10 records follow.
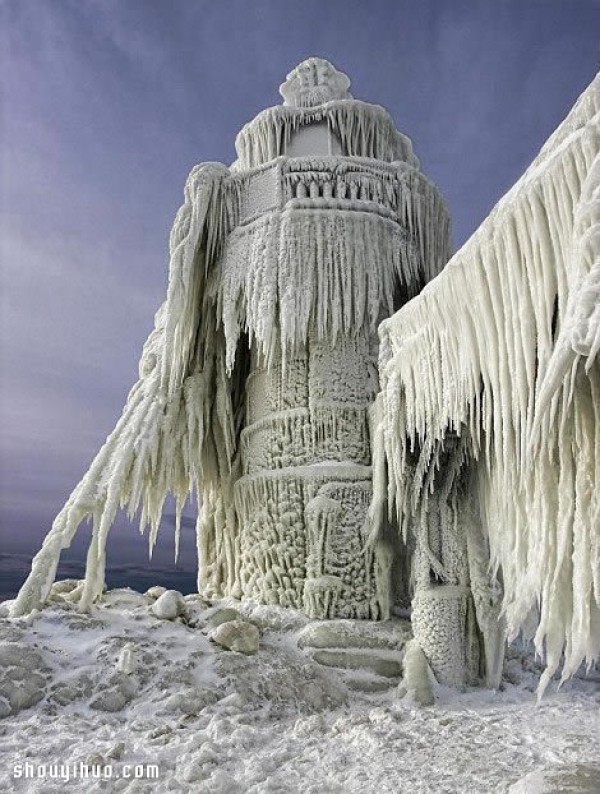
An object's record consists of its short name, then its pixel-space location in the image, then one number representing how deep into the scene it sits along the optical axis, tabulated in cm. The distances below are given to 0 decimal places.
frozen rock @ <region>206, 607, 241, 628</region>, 839
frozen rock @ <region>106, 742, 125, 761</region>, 512
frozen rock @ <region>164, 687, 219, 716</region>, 639
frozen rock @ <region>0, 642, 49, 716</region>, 612
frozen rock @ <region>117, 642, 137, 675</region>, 682
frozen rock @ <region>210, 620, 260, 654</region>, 766
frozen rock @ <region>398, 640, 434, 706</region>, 738
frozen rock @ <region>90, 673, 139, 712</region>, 634
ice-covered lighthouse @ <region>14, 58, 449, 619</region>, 940
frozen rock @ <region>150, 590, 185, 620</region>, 832
